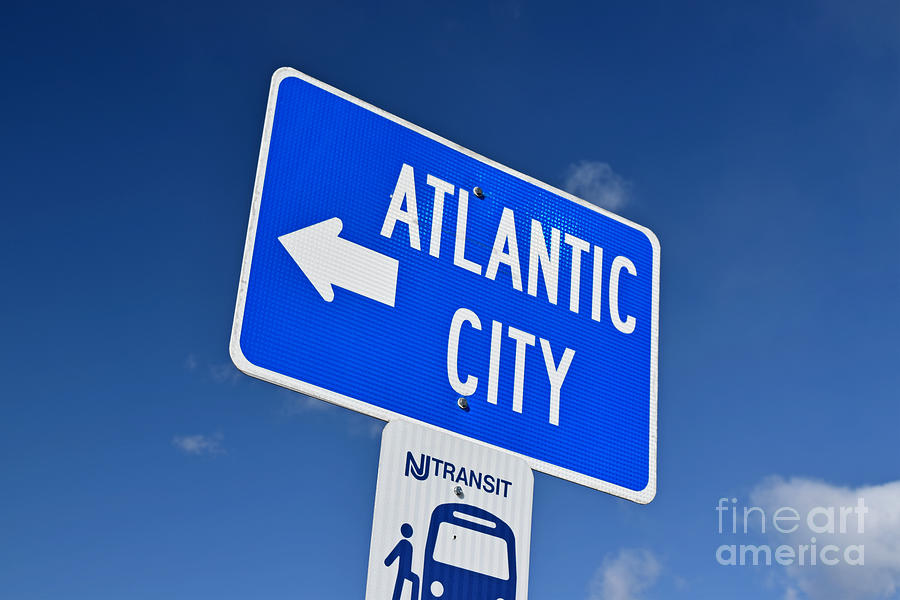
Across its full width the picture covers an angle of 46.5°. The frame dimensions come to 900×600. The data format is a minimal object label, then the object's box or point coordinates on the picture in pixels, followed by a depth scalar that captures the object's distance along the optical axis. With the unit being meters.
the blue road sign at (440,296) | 2.62
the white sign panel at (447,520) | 2.44
